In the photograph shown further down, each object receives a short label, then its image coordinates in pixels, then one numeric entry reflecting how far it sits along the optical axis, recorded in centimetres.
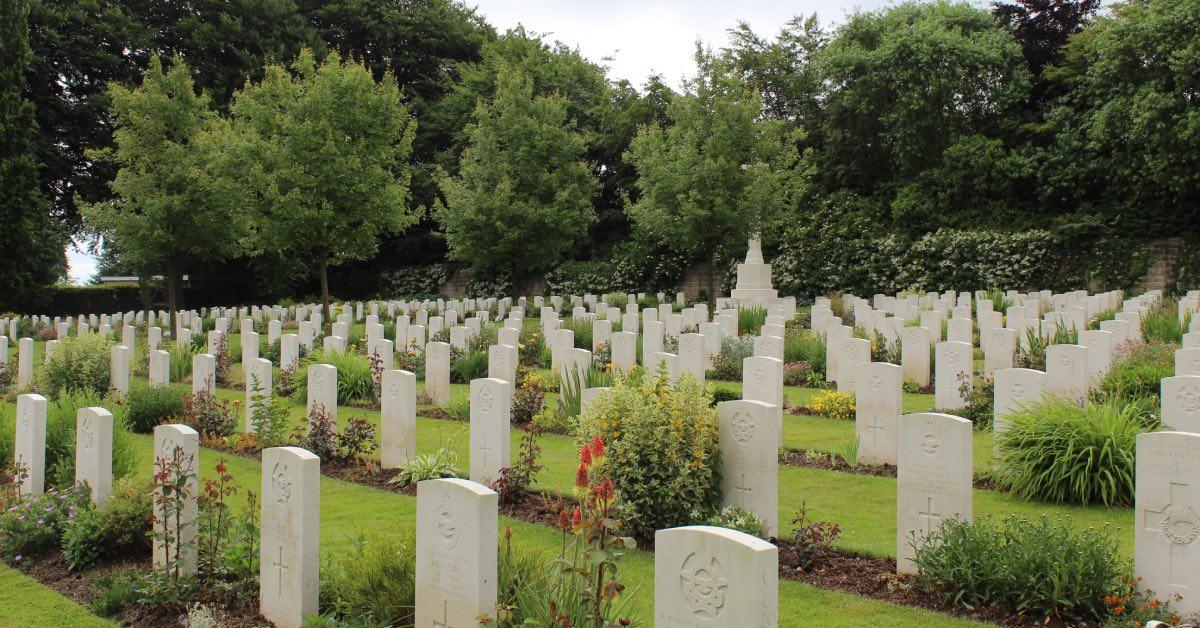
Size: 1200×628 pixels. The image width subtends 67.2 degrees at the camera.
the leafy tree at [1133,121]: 2255
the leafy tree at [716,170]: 2270
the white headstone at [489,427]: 786
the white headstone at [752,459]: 638
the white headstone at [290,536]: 508
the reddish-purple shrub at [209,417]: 1095
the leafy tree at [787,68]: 3478
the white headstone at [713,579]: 335
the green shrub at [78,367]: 1330
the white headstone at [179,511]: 584
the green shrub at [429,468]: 825
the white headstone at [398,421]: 904
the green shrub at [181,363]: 1622
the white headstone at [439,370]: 1259
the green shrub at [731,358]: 1439
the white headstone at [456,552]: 429
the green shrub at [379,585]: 498
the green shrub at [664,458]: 635
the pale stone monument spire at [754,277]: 2580
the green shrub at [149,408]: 1155
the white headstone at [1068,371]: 927
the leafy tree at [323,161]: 2258
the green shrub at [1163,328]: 1435
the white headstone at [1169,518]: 480
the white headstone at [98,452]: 692
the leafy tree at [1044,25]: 2955
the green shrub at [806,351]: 1452
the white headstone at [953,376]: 1048
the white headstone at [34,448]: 781
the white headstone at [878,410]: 859
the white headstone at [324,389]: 972
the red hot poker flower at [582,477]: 366
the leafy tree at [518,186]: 2961
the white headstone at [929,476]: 562
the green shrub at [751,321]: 1903
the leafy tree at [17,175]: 2973
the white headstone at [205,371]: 1169
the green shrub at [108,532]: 653
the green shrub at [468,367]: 1495
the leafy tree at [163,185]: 2662
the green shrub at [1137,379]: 959
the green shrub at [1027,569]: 489
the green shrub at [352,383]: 1323
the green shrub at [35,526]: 686
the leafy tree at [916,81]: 2777
